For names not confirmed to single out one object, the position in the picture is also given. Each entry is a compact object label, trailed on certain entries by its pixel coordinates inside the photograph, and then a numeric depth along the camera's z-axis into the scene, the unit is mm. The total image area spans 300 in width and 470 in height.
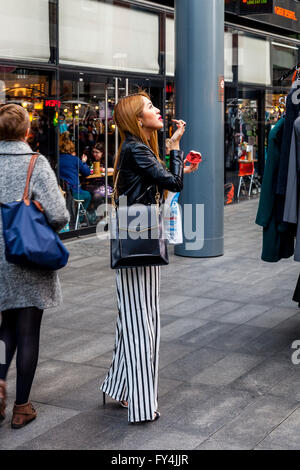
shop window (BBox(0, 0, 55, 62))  9822
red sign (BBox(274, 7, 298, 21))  14248
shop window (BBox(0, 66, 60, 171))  9961
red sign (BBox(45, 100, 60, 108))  10695
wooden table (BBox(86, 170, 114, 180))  11895
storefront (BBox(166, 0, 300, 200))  15539
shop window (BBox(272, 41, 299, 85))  18062
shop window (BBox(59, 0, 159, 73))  11016
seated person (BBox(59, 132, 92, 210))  11141
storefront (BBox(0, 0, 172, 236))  10156
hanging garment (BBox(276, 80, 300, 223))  5629
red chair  16438
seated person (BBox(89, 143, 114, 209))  11941
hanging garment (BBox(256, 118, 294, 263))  5793
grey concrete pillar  9414
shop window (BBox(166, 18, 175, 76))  13656
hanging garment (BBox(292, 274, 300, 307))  5938
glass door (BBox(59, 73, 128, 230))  11172
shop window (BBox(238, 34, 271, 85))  16391
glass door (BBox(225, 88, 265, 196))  15878
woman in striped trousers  4230
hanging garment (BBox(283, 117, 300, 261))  5535
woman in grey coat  4141
